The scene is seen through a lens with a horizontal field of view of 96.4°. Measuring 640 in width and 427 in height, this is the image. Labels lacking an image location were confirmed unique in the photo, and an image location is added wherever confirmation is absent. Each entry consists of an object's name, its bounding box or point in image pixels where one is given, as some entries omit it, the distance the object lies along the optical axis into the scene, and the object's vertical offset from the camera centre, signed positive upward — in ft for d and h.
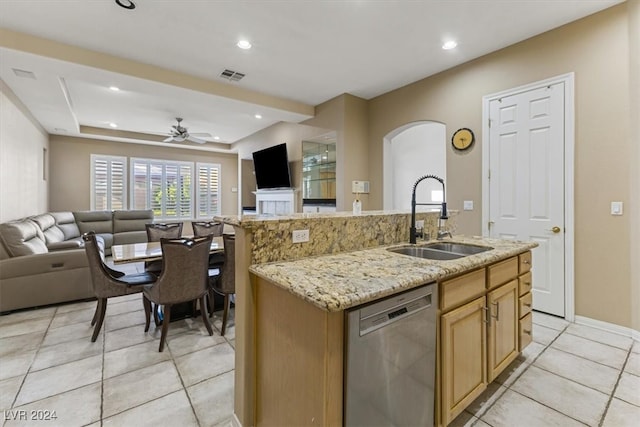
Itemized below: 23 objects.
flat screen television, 20.24 +3.38
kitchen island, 3.44 -1.68
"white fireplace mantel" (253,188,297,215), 20.13 +0.93
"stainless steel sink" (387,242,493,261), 6.82 -0.92
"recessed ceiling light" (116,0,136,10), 8.10 +5.98
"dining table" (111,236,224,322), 8.71 -1.38
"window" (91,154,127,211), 23.54 +2.47
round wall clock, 11.80 +3.14
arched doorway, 18.86 +3.55
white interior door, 9.70 +1.25
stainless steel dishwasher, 3.49 -1.99
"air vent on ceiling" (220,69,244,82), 12.91 +6.33
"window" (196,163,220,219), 28.45 +2.18
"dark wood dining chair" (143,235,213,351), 7.75 -1.75
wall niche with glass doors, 16.97 +2.51
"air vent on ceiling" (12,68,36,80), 10.85 +5.33
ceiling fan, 18.85 +5.14
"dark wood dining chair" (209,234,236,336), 8.69 -2.00
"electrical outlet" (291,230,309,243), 5.14 -0.43
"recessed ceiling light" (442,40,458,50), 10.48 +6.27
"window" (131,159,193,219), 25.42 +2.26
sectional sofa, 10.27 -2.23
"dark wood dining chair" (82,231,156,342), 8.22 -2.13
